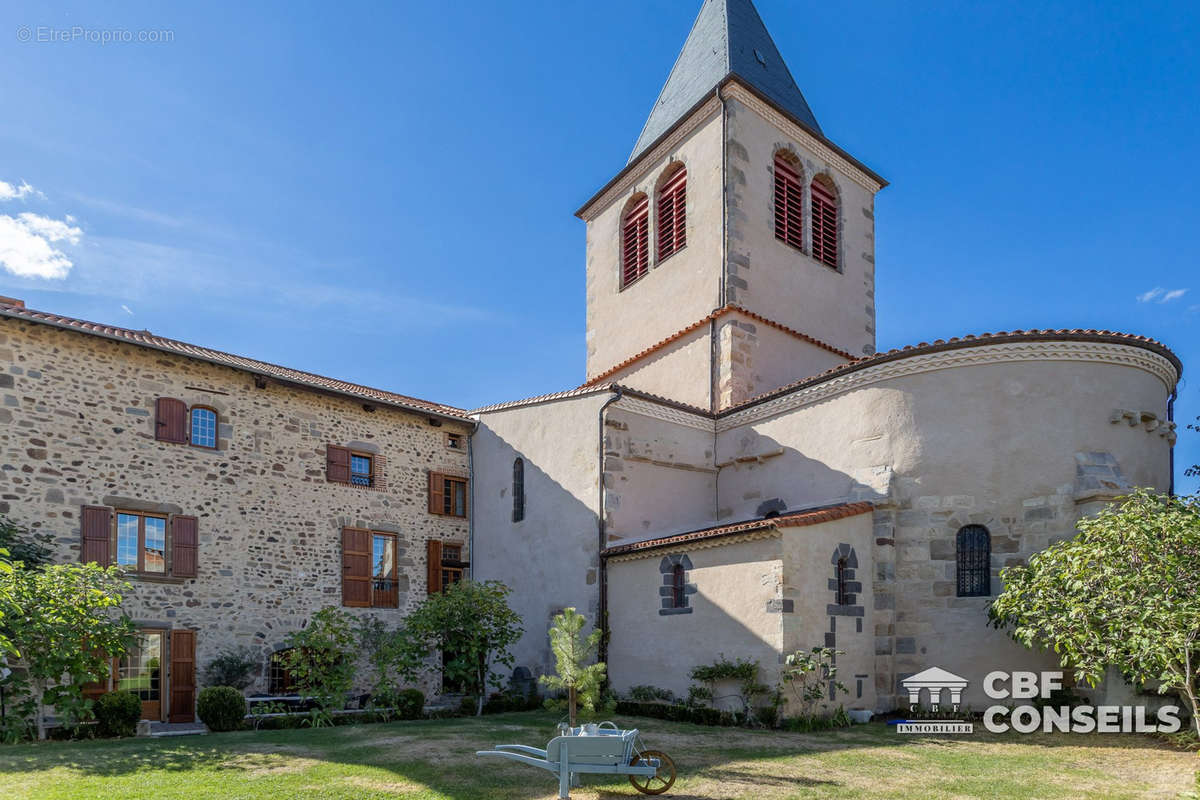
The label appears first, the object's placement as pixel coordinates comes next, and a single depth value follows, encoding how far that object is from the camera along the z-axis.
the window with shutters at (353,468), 17.02
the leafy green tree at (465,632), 14.93
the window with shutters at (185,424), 14.91
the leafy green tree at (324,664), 13.73
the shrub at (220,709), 13.07
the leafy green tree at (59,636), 10.90
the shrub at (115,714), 12.24
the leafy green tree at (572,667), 10.56
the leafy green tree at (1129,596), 9.27
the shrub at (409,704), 14.28
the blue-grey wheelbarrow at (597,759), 7.32
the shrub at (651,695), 13.48
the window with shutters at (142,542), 13.74
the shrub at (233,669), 14.43
